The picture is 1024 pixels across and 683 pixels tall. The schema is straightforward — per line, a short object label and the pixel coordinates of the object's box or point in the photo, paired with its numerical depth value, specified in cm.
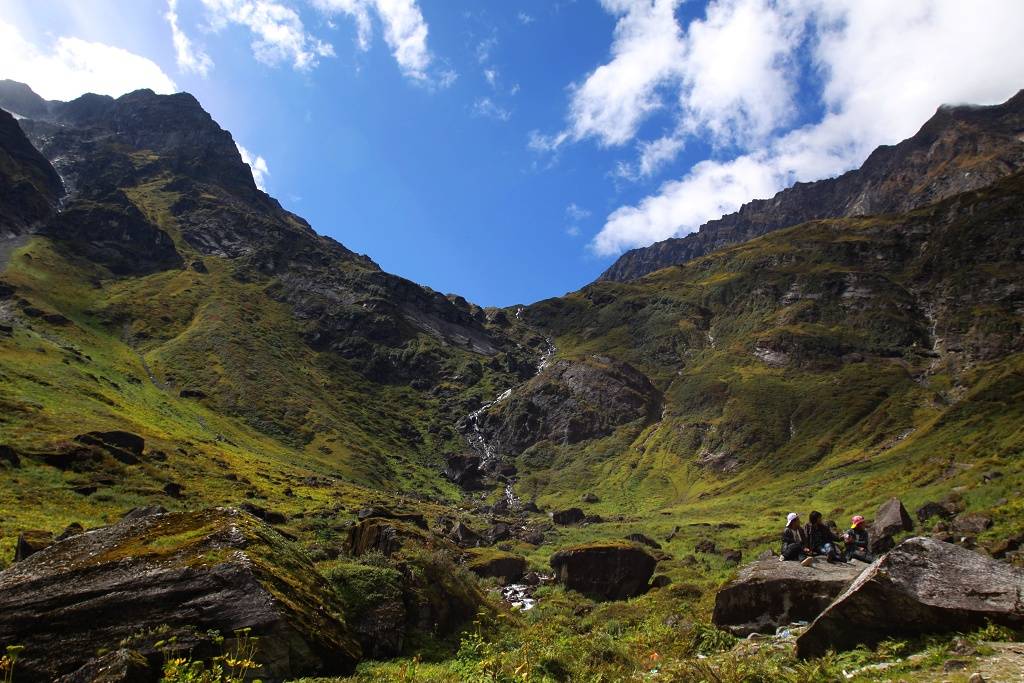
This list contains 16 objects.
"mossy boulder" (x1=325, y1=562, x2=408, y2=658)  1362
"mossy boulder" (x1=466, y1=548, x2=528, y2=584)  3553
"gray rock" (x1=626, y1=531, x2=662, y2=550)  5811
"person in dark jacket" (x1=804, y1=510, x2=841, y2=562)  1631
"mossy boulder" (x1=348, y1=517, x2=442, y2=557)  1967
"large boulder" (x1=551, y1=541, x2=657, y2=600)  3169
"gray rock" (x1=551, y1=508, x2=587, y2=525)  9169
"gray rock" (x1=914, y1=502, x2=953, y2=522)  3055
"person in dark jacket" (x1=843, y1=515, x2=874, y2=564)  1622
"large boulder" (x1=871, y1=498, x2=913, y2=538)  2842
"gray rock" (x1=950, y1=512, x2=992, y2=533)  2359
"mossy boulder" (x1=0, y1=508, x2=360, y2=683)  995
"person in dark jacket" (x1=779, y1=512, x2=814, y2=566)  1638
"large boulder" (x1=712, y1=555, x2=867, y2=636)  1419
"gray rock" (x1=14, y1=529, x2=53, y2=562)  1717
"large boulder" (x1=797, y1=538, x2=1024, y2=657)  1017
